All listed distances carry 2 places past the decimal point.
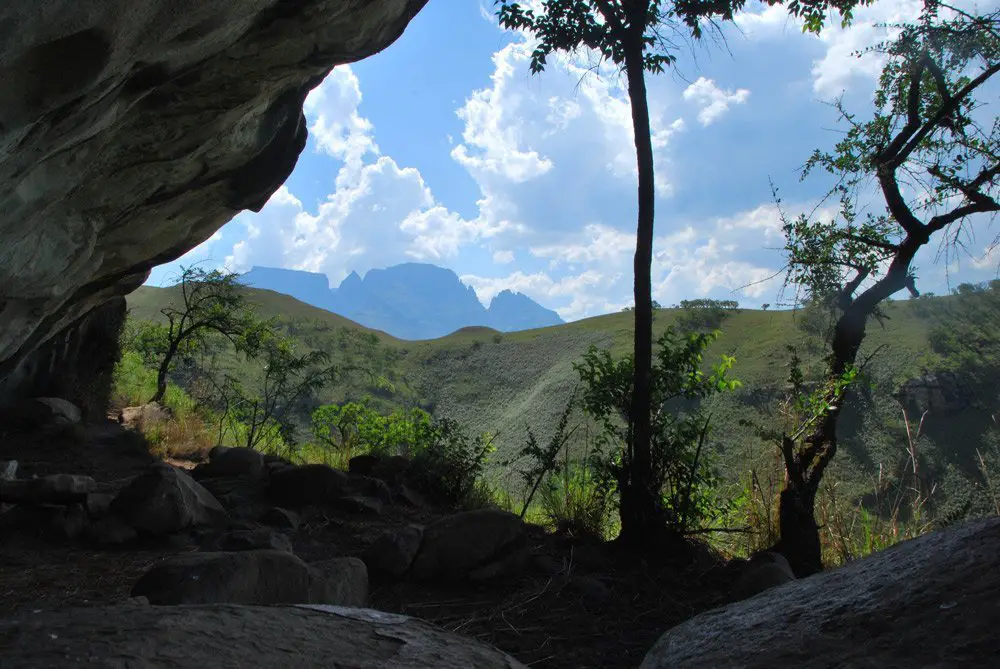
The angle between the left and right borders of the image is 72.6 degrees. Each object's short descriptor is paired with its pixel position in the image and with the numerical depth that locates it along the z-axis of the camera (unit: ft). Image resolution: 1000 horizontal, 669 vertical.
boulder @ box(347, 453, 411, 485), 24.48
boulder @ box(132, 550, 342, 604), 9.92
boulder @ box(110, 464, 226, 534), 15.61
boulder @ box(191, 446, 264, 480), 23.02
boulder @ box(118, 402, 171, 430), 30.60
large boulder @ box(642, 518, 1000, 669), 4.88
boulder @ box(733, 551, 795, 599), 13.33
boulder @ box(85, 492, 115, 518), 16.12
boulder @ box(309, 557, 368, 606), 11.54
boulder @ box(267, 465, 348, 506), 20.42
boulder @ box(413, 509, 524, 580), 15.19
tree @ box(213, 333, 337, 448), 35.12
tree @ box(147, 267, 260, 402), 36.31
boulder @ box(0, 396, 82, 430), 23.71
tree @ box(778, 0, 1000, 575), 19.35
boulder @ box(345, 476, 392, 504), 21.54
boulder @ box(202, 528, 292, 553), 14.37
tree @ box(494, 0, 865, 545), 17.28
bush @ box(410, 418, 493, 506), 23.90
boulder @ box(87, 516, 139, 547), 15.33
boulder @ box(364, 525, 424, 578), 14.88
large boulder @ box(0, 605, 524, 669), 5.30
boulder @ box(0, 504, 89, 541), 15.30
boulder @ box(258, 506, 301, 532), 18.15
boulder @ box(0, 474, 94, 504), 15.08
